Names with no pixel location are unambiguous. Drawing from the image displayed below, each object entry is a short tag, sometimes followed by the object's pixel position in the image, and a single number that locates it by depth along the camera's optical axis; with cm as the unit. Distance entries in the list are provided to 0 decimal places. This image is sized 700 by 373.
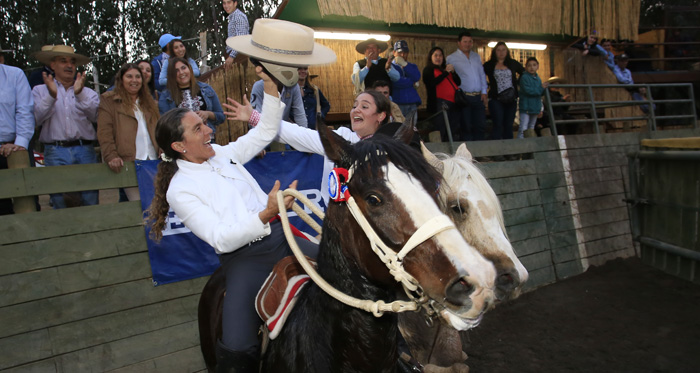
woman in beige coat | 430
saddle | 210
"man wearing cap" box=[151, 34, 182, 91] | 539
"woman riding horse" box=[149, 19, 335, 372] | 218
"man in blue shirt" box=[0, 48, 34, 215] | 410
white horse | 269
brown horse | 149
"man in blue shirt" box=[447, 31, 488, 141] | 724
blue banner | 403
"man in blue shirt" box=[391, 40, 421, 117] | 671
